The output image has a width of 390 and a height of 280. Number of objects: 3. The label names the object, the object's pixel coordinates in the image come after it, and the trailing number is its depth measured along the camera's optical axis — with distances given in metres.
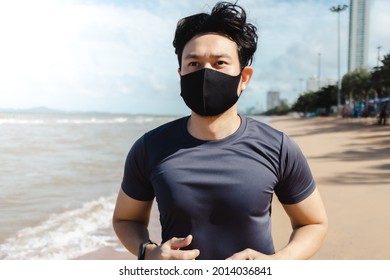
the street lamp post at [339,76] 30.39
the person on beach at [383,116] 24.09
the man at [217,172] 1.18
